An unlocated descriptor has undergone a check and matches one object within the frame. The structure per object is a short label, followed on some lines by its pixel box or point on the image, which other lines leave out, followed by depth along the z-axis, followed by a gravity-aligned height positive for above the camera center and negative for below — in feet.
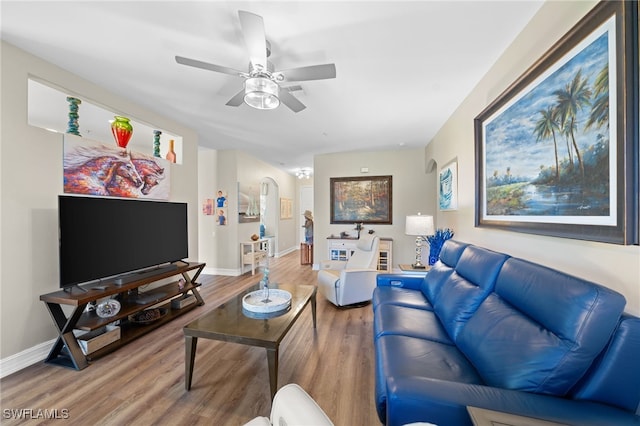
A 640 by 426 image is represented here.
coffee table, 5.23 -2.82
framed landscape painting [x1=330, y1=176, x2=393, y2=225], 17.35 +1.04
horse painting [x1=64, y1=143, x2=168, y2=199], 7.91 +1.61
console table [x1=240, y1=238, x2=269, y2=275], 17.03 -2.92
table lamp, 10.49 -0.56
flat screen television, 6.96 -0.77
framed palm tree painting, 3.28 +1.37
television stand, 6.66 -3.25
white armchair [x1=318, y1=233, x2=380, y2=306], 10.67 -3.09
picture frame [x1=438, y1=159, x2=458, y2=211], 10.18 +1.28
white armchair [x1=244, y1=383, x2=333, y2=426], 2.40 -2.13
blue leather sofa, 2.89 -2.21
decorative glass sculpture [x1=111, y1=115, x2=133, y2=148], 8.88 +3.19
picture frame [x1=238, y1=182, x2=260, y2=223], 17.16 +0.90
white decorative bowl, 6.64 -2.66
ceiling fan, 5.13 +3.58
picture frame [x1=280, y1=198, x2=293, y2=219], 24.55 +0.64
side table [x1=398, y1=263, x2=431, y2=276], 9.97 -2.43
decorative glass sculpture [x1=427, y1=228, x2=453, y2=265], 10.87 -1.30
